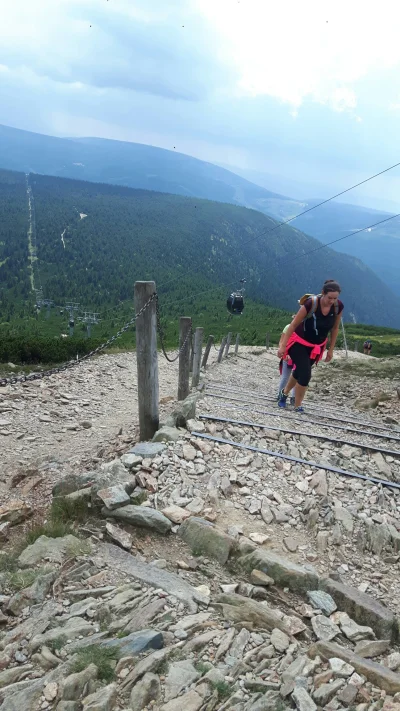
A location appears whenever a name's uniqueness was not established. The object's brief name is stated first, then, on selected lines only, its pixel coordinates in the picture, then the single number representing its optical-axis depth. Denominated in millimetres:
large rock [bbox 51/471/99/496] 5094
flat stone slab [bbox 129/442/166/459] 5566
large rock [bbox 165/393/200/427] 6781
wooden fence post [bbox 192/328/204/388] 12875
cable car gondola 26188
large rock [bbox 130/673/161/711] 2391
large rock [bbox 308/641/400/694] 2660
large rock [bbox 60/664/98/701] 2410
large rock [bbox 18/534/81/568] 3713
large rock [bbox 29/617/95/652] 2809
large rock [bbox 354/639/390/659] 3049
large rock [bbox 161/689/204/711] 2361
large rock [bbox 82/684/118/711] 2311
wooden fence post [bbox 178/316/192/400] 9516
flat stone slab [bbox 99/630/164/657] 2715
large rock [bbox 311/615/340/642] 3161
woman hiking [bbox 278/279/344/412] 7383
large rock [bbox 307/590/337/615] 3443
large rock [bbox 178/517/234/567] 3957
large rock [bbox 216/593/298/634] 3125
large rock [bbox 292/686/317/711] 2414
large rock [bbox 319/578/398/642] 3318
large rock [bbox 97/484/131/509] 4398
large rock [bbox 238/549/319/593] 3656
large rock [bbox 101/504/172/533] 4258
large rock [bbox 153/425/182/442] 6090
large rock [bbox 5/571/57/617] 3182
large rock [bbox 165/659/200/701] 2475
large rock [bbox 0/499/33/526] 4965
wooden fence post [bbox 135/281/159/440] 6199
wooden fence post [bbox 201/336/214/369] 19042
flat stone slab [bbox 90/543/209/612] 3318
